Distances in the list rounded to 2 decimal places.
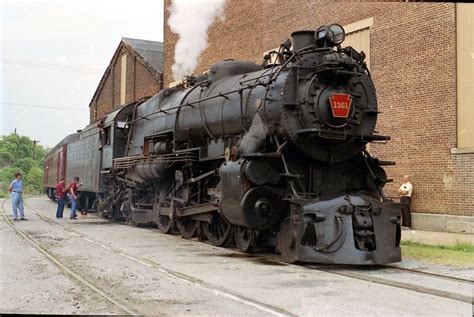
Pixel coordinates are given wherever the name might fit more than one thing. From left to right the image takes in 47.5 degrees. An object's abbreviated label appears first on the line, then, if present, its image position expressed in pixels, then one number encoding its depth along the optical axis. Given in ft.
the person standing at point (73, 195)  58.39
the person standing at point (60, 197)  59.06
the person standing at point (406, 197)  47.16
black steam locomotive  25.84
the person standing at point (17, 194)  53.88
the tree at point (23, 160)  145.59
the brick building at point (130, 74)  105.81
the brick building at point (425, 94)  44.34
